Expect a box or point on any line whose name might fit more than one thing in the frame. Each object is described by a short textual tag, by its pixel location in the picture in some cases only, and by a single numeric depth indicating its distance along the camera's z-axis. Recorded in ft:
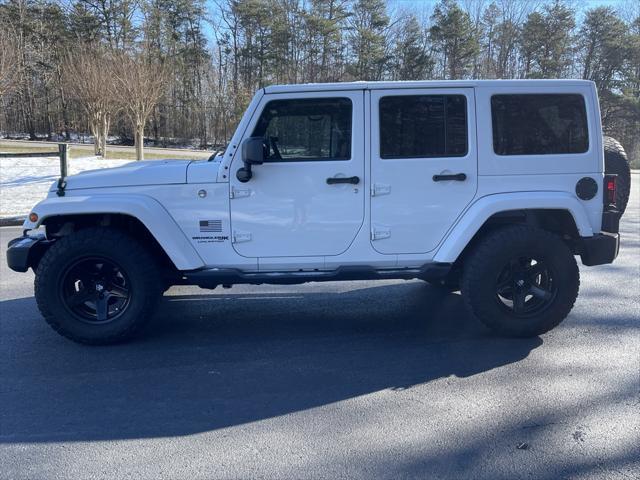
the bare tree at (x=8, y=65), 67.39
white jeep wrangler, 14.99
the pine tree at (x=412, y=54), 149.18
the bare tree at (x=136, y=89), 72.59
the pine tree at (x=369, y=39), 144.77
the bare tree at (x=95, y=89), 74.90
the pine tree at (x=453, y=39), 147.74
